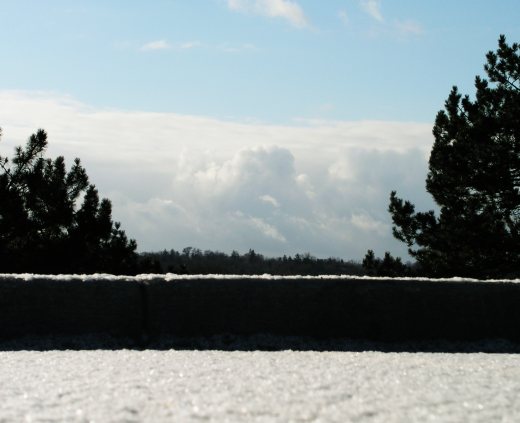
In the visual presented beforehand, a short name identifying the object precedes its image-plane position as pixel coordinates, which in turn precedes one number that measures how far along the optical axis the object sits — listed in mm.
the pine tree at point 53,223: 23859
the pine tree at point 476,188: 25281
